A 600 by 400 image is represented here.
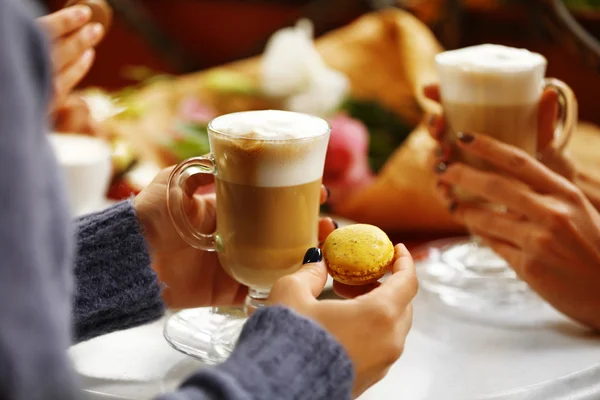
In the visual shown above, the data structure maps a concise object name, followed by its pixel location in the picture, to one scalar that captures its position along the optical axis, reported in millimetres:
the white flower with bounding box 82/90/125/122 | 1241
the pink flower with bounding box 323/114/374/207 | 1168
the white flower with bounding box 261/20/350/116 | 1268
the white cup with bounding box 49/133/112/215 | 1043
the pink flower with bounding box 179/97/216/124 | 1267
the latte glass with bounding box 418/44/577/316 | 902
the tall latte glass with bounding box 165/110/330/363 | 778
